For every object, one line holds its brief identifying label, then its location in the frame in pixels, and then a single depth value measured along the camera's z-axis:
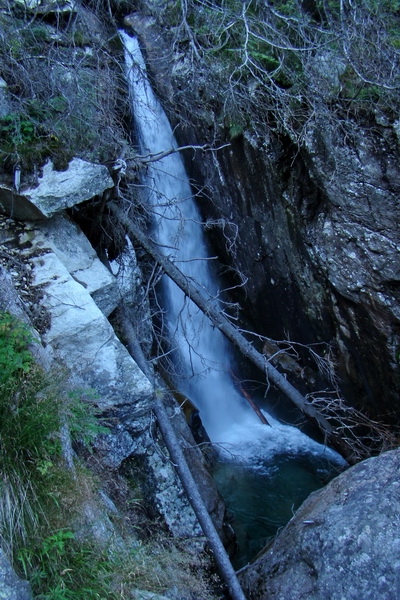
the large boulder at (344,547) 3.31
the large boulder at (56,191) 4.44
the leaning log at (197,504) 4.03
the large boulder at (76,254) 4.58
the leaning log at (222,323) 5.02
